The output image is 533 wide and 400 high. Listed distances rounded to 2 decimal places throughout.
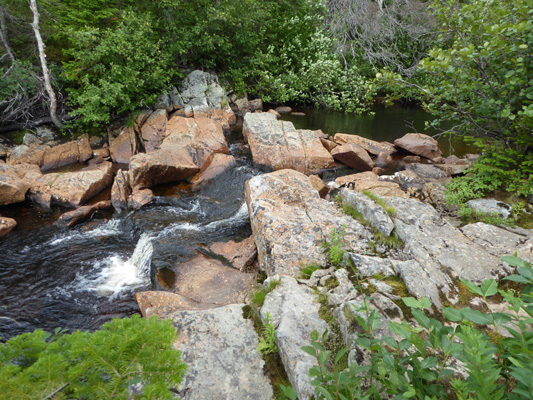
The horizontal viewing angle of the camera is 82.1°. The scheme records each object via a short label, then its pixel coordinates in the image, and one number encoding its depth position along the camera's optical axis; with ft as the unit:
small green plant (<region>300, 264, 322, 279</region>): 14.88
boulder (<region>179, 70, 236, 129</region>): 49.01
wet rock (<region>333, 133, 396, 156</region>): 41.08
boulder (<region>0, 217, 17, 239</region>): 24.58
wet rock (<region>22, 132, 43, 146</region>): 38.47
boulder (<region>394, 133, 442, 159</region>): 39.11
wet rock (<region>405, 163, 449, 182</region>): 31.32
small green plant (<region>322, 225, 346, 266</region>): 14.85
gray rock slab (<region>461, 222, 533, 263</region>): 13.79
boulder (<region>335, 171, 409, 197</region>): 27.73
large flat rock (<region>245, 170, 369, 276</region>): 16.08
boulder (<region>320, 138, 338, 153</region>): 41.29
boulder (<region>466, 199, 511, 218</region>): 18.25
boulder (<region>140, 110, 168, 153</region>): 41.86
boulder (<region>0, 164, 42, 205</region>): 27.55
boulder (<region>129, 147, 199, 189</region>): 31.24
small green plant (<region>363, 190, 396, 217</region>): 17.01
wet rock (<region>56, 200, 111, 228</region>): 26.63
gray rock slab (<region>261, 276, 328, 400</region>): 9.10
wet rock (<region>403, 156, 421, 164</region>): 38.65
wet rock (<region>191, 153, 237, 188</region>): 34.76
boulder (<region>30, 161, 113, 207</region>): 29.17
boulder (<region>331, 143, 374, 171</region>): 37.04
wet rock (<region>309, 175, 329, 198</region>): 29.66
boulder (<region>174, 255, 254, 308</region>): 17.28
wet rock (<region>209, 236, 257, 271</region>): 20.34
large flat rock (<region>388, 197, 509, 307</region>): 11.73
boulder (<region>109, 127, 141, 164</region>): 39.60
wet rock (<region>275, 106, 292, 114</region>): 60.84
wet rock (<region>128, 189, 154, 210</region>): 29.35
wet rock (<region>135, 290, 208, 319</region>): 14.56
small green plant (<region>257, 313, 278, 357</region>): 10.78
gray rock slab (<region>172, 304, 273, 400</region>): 9.71
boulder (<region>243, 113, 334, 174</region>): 37.24
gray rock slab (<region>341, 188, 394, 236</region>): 15.99
